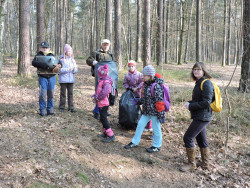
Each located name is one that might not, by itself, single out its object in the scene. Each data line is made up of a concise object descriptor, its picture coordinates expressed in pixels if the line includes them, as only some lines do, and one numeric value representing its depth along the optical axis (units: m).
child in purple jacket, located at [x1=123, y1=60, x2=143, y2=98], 5.45
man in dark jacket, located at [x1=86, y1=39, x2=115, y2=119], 5.87
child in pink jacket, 4.61
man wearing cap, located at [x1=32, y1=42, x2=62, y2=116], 5.32
